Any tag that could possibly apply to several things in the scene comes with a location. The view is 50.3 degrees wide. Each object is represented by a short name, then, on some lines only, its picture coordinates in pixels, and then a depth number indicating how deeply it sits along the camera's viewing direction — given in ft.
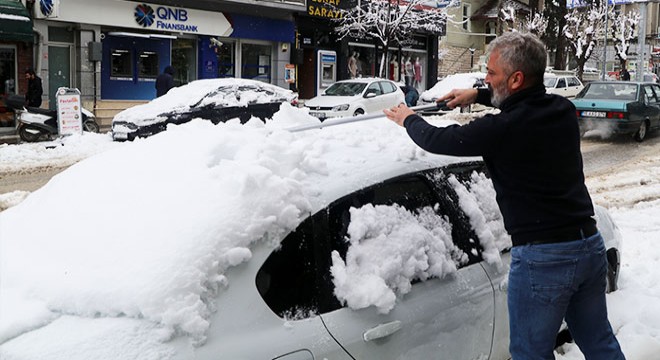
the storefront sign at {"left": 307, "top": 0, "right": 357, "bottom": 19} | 103.24
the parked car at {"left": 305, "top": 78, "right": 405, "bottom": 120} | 69.72
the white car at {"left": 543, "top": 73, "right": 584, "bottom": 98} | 102.99
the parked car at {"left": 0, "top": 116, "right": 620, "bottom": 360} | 7.57
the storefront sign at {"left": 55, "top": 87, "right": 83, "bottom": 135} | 54.34
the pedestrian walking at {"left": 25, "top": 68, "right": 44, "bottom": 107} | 62.80
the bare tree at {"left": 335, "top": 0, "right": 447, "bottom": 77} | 107.34
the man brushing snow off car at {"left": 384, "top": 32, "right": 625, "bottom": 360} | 9.44
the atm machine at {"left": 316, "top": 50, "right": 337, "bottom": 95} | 108.17
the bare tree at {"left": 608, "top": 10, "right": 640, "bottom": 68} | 192.34
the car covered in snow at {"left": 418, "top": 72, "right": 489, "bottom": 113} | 92.94
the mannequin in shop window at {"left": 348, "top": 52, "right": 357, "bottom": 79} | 113.70
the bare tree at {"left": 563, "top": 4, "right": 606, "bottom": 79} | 167.32
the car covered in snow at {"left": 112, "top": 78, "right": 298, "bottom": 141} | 53.67
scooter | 54.13
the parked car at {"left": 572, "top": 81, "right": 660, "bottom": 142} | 56.85
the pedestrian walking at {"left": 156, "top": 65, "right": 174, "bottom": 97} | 64.18
